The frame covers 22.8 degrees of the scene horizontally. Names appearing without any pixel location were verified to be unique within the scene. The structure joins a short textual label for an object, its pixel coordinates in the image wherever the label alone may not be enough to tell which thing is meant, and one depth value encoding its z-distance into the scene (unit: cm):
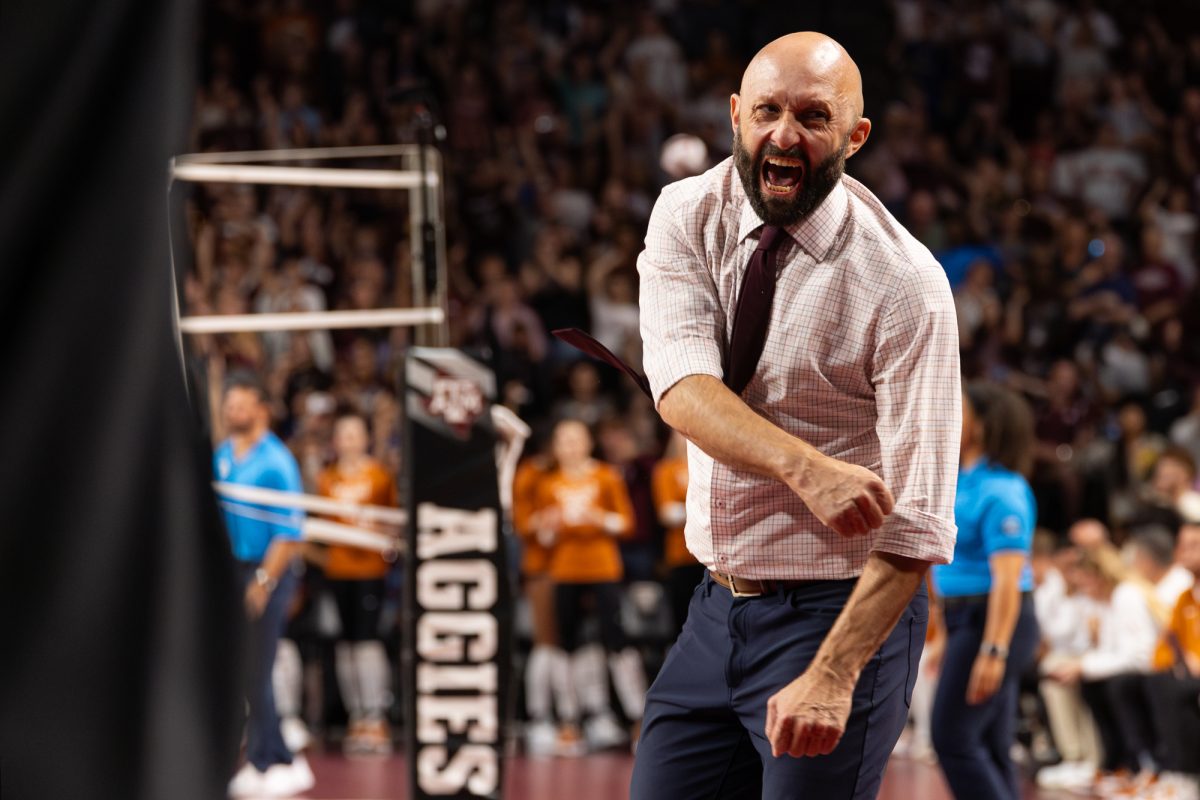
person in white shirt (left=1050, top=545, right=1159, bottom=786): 1474
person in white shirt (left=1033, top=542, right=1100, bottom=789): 1553
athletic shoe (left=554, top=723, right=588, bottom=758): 1698
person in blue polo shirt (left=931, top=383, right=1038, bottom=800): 973
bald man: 442
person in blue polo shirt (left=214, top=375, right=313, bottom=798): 1403
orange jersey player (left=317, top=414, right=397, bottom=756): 1756
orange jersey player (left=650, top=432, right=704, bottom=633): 1667
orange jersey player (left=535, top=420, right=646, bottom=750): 1730
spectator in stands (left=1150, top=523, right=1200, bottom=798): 1346
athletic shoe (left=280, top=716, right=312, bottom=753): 1614
